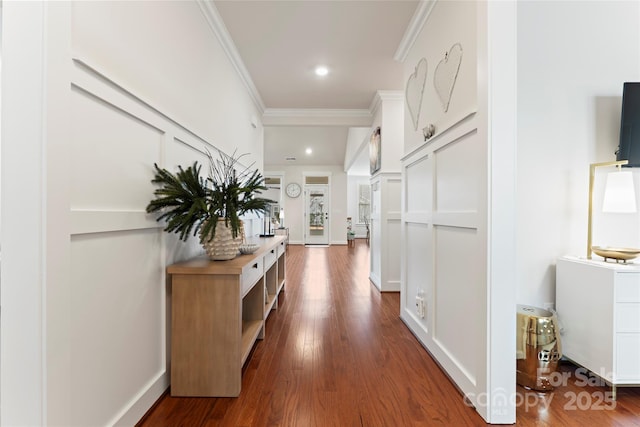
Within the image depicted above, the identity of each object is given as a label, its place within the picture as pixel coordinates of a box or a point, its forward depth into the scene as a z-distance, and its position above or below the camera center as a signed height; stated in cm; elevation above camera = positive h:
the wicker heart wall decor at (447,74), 168 +87
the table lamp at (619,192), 170 +13
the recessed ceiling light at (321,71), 302 +152
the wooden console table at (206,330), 149 -62
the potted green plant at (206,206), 143 +3
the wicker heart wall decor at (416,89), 221 +101
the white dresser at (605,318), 155 -60
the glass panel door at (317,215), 901 -9
